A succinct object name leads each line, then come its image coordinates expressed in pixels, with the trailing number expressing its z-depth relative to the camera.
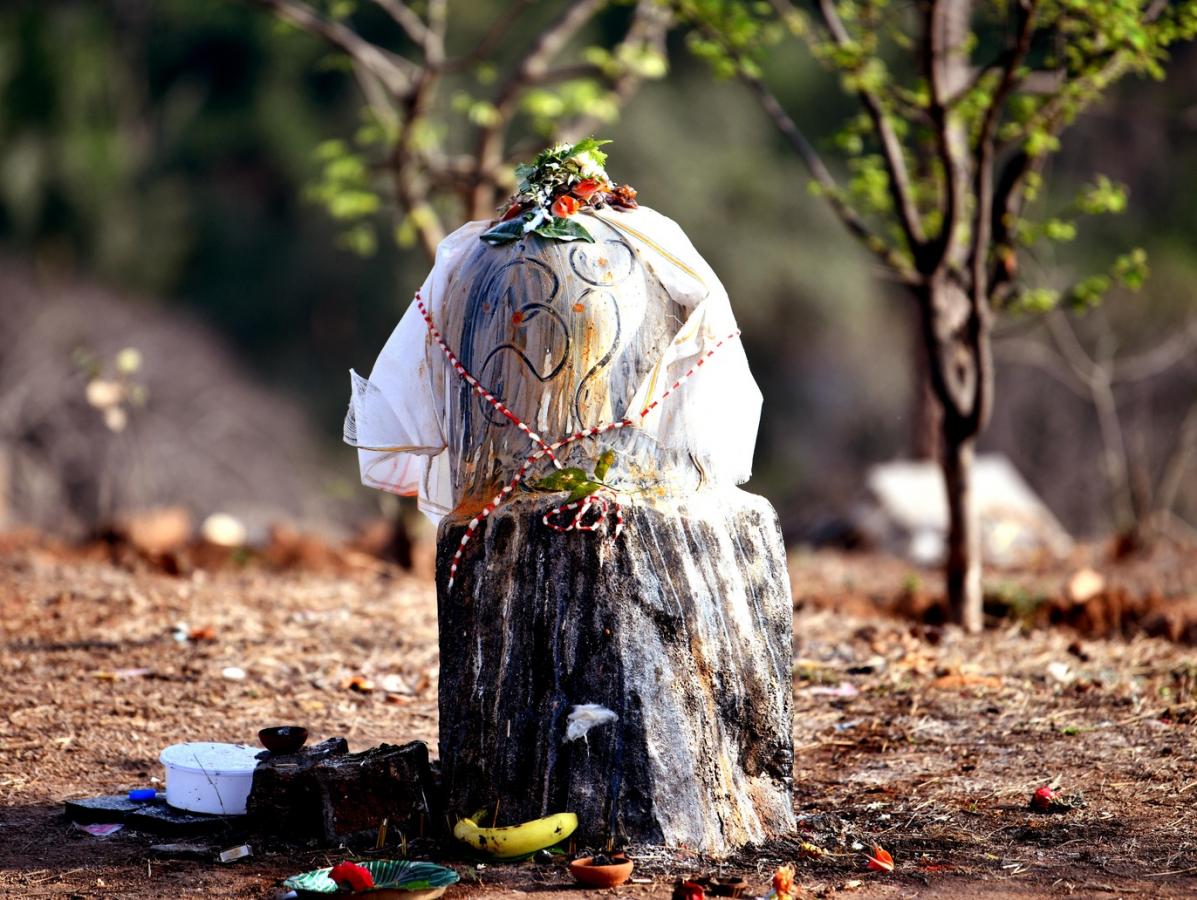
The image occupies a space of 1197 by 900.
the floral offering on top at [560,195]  8.79
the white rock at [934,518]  22.08
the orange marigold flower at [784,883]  7.45
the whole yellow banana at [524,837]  7.96
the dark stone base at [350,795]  8.59
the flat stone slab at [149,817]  9.03
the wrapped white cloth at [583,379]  8.58
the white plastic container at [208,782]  9.05
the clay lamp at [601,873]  7.64
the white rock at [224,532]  19.69
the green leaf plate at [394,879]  7.39
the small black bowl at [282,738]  9.17
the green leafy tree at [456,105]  17.25
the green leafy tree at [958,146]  13.20
